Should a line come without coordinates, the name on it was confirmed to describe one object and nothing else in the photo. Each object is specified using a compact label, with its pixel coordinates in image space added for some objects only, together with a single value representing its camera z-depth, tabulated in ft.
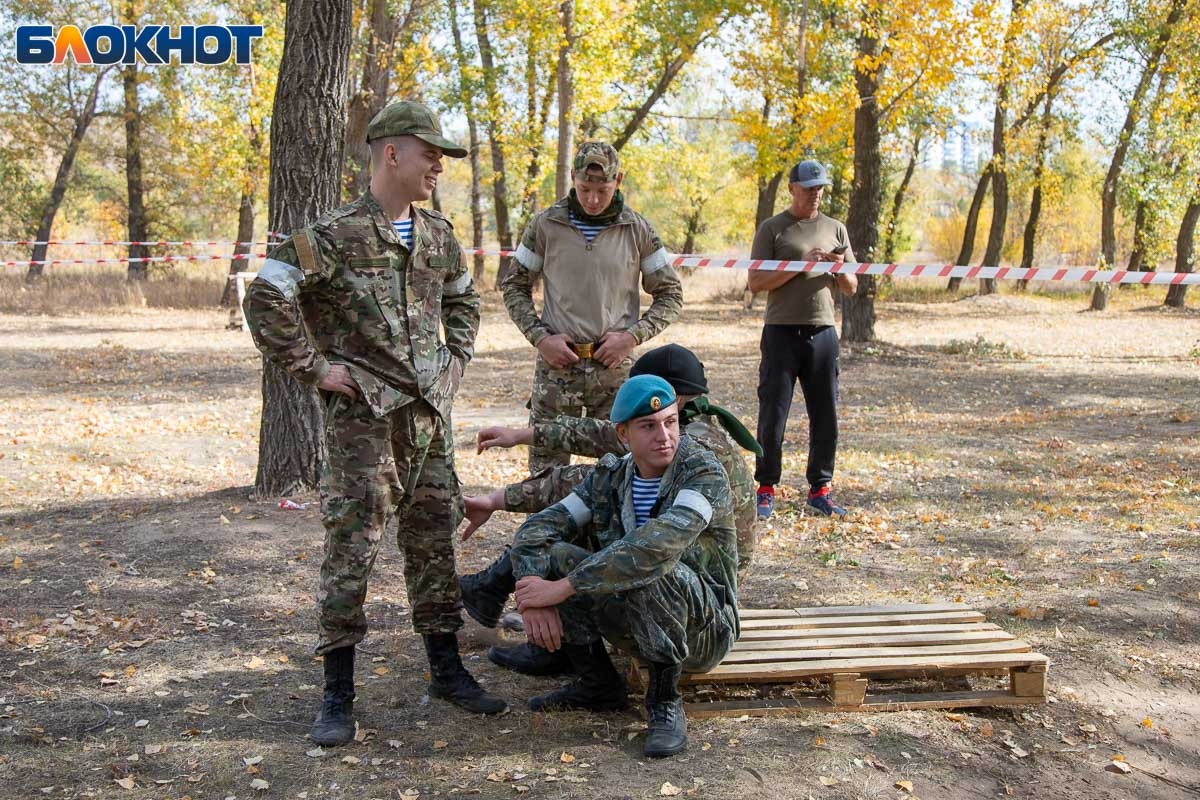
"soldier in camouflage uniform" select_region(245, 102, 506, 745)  11.88
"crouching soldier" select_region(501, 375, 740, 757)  11.62
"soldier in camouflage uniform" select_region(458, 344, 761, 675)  13.69
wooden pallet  13.01
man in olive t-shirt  21.97
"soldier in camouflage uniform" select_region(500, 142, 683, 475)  16.63
